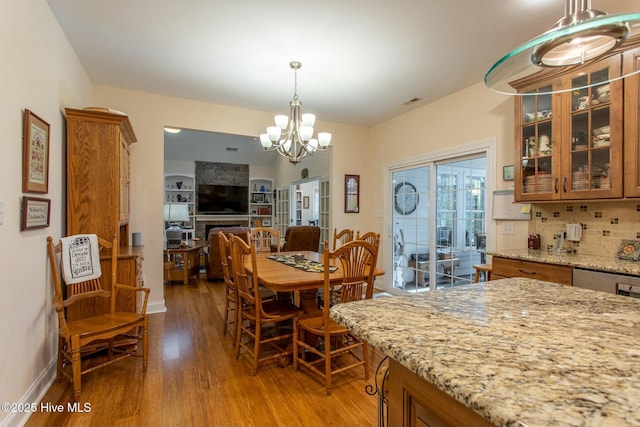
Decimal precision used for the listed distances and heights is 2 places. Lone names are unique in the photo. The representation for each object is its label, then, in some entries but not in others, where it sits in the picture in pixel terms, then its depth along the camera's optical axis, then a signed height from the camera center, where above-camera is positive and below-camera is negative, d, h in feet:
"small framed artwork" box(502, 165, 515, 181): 10.17 +1.41
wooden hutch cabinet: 8.54 +0.89
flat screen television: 27.86 +1.27
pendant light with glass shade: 3.24 +1.98
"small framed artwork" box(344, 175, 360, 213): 16.49 +1.12
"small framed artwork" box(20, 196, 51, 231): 6.15 -0.02
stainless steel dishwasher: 6.10 -1.33
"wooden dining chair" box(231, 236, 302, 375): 7.79 -2.56
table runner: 8.66 -1.50
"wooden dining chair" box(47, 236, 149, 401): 6.72 -2.58
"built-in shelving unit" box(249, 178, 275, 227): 30.07 +1.14
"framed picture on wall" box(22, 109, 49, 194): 6.19 +1.21
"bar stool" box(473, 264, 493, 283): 9.40 -1.65
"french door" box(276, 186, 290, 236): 27.89 +0.64
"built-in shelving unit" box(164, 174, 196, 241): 27.13 +1.84
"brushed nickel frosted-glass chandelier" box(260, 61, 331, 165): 9.99 +2.64
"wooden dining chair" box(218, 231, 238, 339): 9.83 -1.97
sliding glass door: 11.93 -0.31
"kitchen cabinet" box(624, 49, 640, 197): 6.76 +1.97
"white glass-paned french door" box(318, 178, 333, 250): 19.17 +0.26
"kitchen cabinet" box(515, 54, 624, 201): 7.14 +1.98
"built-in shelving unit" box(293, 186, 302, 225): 27.20 +0.44
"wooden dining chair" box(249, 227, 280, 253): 13.26 -1.13
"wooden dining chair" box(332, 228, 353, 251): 11.40 -0.84
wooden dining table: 7.16 -1.54
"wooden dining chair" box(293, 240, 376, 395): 6.97 -2.02
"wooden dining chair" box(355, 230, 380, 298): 9.55 -0.70
